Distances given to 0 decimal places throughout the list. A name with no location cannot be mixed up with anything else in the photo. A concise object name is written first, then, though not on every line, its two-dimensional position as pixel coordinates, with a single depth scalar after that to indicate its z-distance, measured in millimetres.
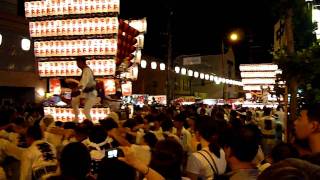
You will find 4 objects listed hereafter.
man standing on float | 11290
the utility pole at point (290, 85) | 8172
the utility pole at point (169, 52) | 25891
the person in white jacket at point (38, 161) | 5676
